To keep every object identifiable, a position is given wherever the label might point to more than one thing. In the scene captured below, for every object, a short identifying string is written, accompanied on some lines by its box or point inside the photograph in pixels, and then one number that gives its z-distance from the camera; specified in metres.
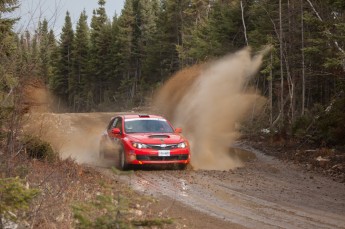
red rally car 14.42
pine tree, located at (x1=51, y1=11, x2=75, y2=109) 85.72
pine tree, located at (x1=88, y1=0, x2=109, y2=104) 82.12
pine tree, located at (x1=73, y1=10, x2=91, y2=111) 84.31
